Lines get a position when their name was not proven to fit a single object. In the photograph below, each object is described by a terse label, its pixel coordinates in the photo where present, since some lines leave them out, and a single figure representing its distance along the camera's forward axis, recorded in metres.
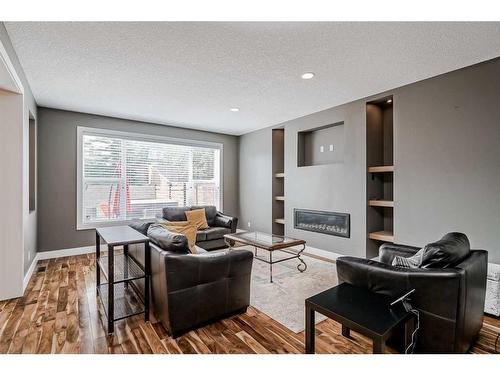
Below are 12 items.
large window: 4.67
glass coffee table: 3.33
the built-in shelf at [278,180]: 5.61
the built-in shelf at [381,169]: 3.64
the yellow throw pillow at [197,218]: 4.84
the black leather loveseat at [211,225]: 4.62
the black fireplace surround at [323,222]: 4.18
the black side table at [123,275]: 2.12
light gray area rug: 2.42
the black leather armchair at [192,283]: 1.99
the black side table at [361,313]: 1.32
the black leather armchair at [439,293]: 1.57
